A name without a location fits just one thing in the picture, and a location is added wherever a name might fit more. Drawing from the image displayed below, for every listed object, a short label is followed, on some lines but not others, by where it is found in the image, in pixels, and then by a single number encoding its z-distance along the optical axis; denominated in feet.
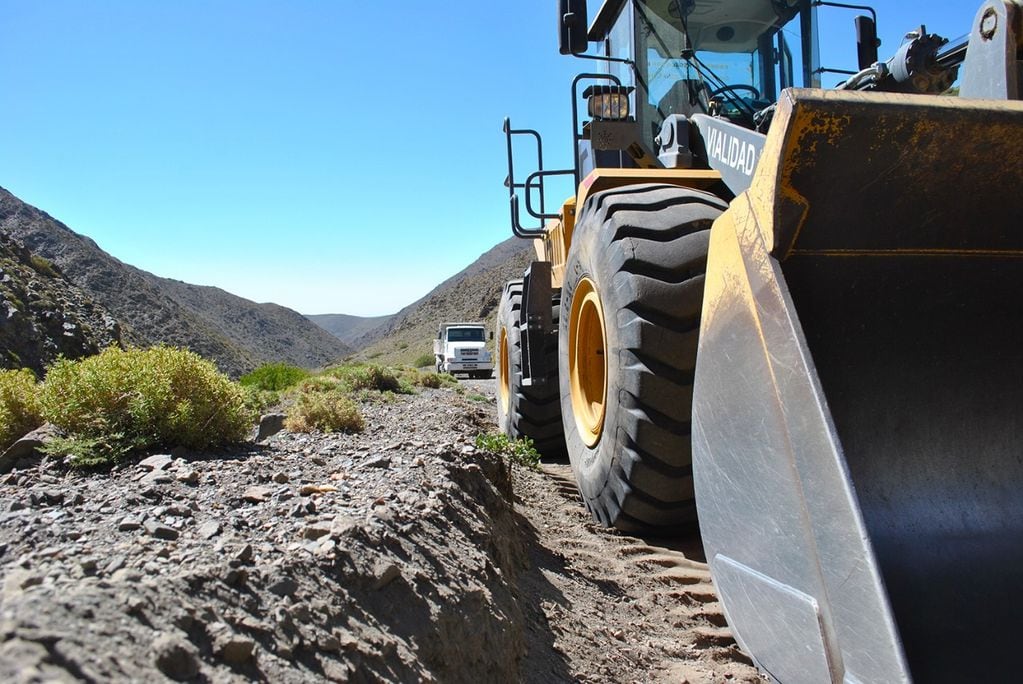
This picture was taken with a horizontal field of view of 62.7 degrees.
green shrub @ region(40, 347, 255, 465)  14.34
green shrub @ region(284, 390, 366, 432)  21.06
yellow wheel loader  8.10
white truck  89.76
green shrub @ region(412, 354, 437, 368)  132.26
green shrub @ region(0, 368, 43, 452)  16.71
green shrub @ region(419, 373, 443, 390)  52.06
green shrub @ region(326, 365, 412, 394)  41.68
